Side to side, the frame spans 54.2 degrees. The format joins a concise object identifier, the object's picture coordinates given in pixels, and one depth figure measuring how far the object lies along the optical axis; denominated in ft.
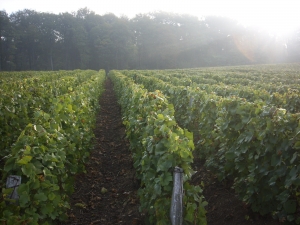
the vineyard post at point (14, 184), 9.25
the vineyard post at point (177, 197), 10.00
